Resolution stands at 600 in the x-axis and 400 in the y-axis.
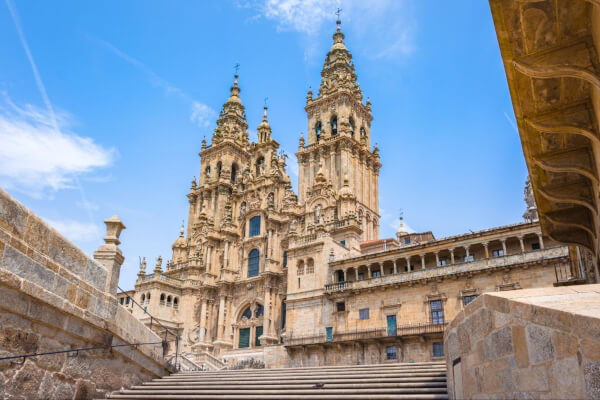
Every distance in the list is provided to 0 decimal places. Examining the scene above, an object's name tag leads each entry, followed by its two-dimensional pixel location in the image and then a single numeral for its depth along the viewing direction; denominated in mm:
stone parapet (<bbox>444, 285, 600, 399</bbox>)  4320
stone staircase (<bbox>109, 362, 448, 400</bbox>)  10508
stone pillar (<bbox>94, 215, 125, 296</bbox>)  12391
